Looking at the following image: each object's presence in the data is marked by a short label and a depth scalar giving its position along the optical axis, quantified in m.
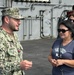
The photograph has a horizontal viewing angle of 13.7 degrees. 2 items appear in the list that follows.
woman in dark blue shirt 4.23
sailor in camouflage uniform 3.51
